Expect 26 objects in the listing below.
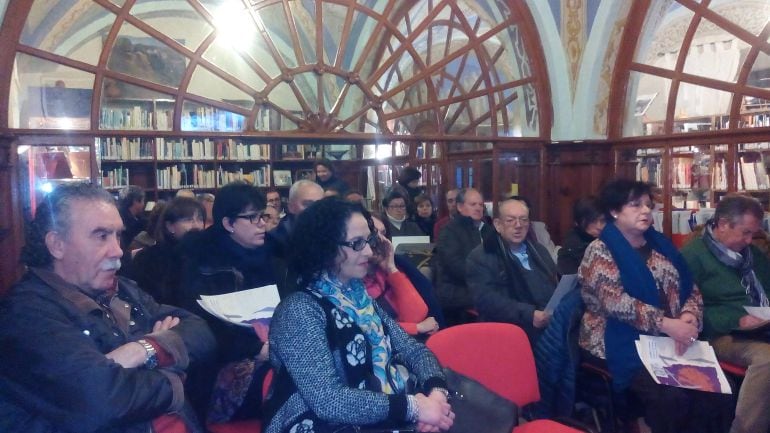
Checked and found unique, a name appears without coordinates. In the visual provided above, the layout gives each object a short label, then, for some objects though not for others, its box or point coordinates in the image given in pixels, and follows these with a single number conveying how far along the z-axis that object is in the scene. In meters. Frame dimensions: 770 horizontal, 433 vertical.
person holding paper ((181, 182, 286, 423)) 2.37
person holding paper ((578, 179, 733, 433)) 2.88
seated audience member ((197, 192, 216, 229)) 5.00
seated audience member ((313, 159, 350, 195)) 5.61
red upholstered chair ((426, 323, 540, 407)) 2.54
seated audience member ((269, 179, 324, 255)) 4.05
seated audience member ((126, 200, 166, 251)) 3.87
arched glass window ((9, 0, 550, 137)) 4.81
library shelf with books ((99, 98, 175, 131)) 5.70
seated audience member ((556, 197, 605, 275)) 3.99
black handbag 2.09
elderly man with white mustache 1.53
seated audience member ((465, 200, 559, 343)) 3.51
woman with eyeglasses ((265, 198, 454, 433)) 1.79
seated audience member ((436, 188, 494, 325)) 4.14
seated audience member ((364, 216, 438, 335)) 2.97
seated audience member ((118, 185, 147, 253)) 4.91
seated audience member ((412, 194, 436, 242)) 6.02
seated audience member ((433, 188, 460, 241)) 5.75
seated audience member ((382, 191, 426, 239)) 5.52
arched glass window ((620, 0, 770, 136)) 5.10
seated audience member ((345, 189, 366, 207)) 4.89
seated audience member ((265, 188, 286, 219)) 5.75
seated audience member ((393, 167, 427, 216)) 6.54
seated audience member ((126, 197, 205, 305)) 2.89
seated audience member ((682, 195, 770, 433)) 3.27
